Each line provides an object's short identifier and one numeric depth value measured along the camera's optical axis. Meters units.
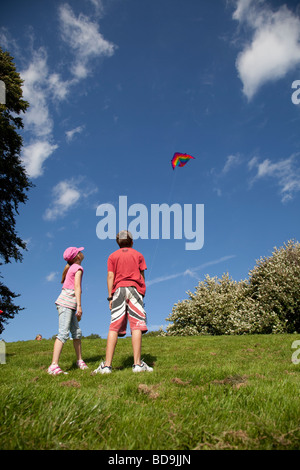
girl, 6.41
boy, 5.99
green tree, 21.72
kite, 19.96
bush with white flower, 22.16
